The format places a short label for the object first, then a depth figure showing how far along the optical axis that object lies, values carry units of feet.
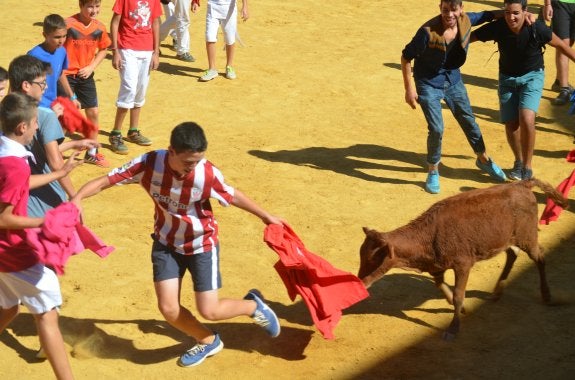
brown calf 40.35
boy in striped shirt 34.79
